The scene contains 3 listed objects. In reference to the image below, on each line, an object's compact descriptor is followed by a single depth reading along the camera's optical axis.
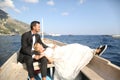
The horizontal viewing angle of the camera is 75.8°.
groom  1.78
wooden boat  1.51
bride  1.82
